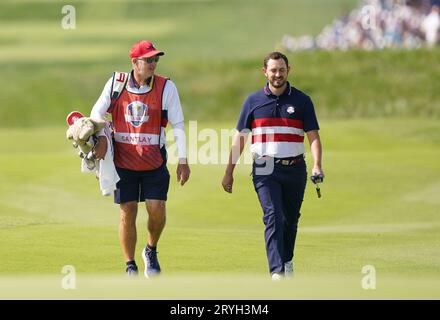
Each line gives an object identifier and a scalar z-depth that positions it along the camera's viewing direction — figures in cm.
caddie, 1098
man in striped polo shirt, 1101
